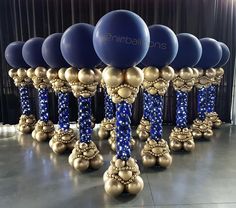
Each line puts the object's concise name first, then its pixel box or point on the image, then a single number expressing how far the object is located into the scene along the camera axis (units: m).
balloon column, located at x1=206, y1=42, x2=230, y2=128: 3.89
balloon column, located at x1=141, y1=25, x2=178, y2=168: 2.65
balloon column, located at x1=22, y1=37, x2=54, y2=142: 3.46
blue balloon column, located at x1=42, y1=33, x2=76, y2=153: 3.04
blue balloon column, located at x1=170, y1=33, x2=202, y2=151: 3.08
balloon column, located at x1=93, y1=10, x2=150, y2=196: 2.07
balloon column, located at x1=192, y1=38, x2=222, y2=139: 3.51
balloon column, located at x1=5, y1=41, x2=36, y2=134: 3.78
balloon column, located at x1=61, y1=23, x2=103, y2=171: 2.59
